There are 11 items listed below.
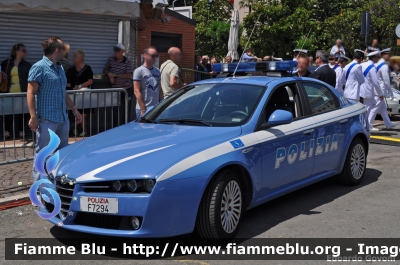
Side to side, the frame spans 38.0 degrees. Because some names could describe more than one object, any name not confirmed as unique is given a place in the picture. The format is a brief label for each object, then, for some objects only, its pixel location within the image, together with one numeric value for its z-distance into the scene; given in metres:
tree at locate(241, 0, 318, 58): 27.56
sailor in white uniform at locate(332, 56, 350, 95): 12.47
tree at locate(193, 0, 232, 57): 31.58
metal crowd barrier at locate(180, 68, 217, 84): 18.12
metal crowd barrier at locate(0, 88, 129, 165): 7.74
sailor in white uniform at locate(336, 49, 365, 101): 12.10
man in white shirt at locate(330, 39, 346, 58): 17.51
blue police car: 4.82
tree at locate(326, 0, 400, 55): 28.11
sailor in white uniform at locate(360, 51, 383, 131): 12.48
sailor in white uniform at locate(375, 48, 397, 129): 13.65
